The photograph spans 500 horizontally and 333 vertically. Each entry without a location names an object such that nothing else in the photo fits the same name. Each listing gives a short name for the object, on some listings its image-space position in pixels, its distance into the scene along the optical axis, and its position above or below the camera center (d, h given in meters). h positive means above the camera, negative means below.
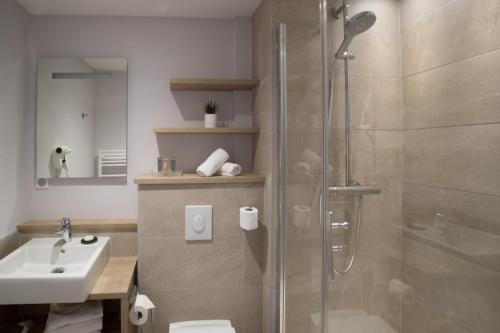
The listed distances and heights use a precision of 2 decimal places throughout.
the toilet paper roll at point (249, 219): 1.83 -0.28
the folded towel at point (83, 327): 1.62 -0.82
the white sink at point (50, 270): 1.49 -0.53
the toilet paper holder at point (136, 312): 1.71 -0.76
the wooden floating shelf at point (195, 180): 1.87 -0.05
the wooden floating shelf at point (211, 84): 2.02 +0.57
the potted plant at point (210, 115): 2.13 +0.38
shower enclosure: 0.69 +0.01
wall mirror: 2.12 +0.36
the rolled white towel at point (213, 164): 1.98 +0.04
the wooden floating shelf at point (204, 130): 2.05 +0.27
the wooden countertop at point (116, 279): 1.62 -0.61
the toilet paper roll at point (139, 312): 1.70 -0.77
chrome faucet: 1.95 -0.36
